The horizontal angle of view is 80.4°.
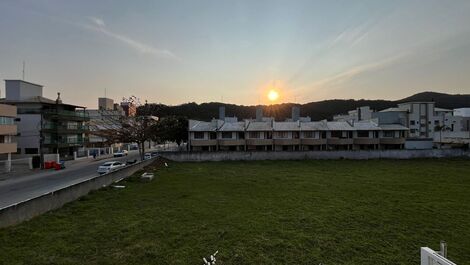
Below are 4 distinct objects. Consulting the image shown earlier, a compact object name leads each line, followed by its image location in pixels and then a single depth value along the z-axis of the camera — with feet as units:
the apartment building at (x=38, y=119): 136.56
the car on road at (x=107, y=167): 89.25
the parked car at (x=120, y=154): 159.10
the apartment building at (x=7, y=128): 103.81
